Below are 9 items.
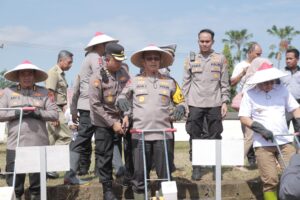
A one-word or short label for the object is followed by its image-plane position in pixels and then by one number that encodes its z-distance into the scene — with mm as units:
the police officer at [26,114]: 5512
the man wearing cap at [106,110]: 5633
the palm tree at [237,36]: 61719
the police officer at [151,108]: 5469
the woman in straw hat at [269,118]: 5586
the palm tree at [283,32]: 61469
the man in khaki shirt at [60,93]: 7193
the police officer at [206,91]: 6641
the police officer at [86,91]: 6383
